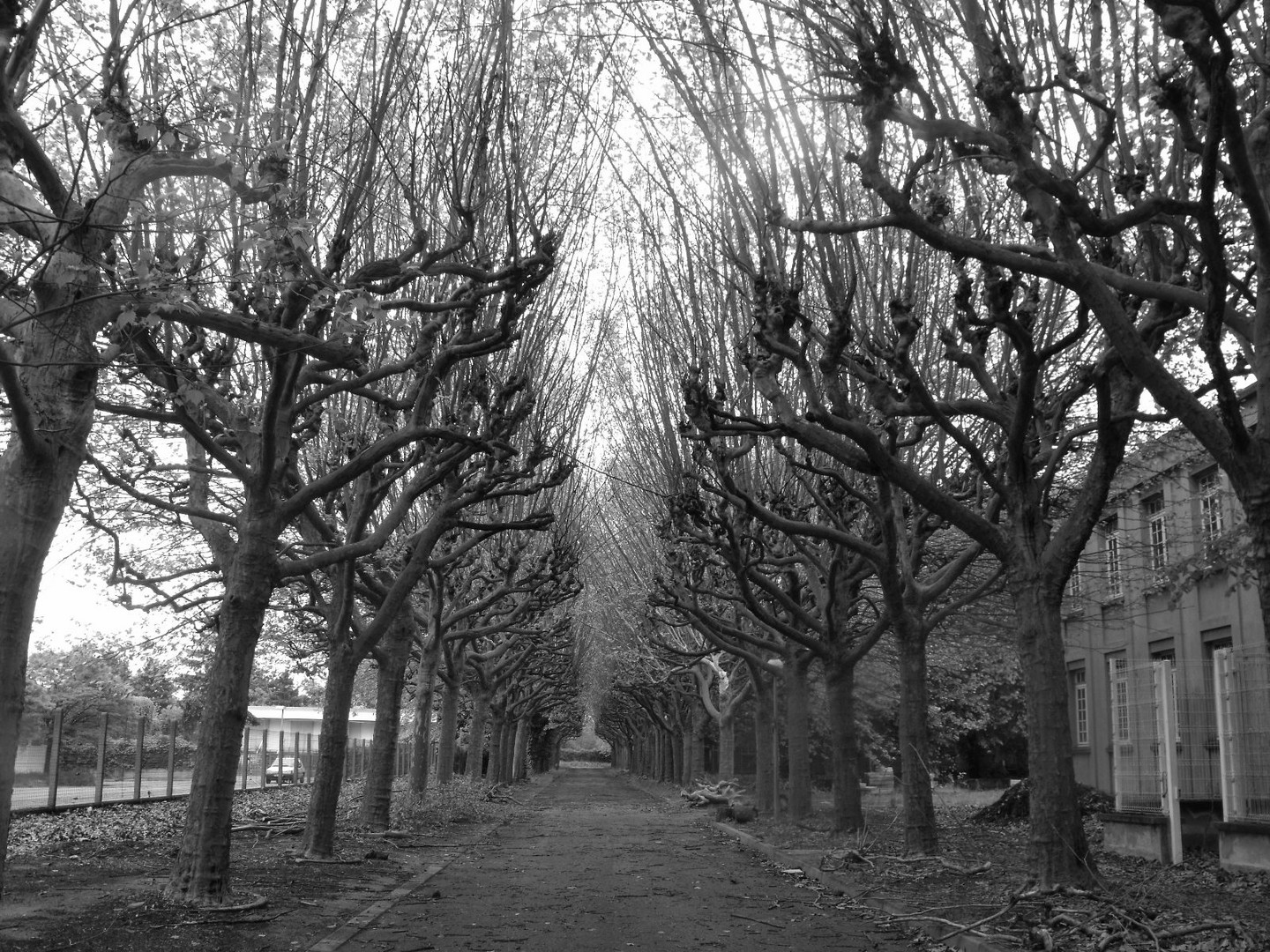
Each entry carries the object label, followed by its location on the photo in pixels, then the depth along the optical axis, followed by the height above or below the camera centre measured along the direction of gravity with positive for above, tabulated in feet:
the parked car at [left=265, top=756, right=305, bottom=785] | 123.78 -8.72
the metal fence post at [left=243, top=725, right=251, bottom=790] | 108.31 -5.30
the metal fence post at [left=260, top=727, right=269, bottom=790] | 115.88 -5.55
